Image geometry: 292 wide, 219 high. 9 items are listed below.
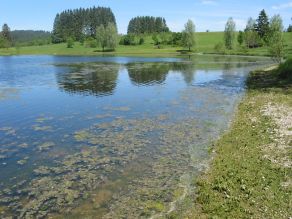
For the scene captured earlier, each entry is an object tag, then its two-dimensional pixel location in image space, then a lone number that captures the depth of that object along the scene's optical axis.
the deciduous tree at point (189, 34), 141.46
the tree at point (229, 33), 135.20
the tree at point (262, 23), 145.34
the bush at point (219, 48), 133.75
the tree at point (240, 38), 143.55
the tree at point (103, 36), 149.73
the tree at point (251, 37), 134.10
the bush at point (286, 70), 46.25
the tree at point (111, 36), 148.86
